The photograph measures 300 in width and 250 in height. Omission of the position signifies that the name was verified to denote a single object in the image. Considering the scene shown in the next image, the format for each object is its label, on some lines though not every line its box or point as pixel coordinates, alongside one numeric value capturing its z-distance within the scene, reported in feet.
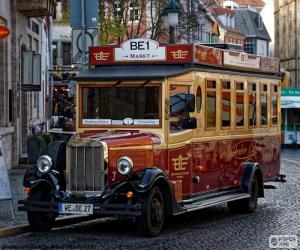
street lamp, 77.51
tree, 119.44
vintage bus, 39.96
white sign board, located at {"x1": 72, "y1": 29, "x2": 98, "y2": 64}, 51.57
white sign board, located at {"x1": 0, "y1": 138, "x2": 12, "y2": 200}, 43.93
